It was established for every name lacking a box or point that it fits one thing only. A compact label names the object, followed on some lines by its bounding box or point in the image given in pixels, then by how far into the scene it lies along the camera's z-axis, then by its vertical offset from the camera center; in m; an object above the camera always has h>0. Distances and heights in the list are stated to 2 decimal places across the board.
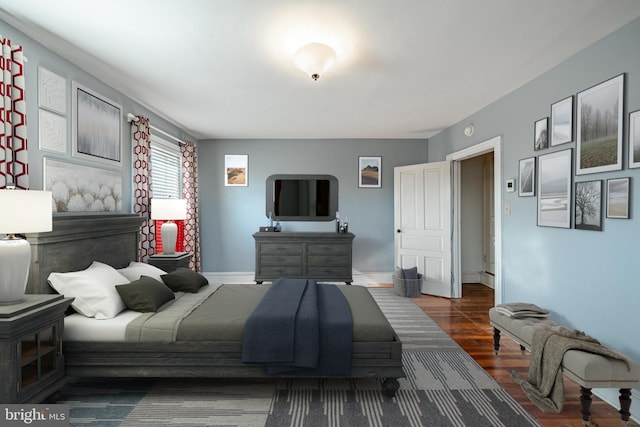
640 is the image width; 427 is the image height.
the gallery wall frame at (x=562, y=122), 2.54 +0.75
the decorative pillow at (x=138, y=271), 2.82 -0.58
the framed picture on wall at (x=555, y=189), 2.57 +0.19
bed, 2.09 -1.00
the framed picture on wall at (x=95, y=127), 2.75 +0.79
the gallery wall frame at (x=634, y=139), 2.00 +0.46
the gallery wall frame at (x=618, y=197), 2.07 +0.09
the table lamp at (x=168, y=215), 3.60 -0.07
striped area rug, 1.93 -1.31
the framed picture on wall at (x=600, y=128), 2.14 +0.61
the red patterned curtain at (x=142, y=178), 3.54 +0.37
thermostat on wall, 3.31 +0.27
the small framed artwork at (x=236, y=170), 5.45 +0.69
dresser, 4.81 -0.75
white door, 4.64 -0.18
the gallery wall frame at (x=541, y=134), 2.80 +0.71
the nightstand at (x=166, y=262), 3.57 -0.60
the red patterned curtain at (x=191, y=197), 4.80 +0.19
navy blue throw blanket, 2.06 -0.89
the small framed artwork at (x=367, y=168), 5.49 +0.74
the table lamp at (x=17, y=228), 1.73 -0.11
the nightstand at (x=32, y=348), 1.64 -0.80
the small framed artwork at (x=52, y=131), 2.40 +0.62
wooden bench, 1.83 -0.98
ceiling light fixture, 2.28 +1.13
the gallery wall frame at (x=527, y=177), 2.99 +0.33
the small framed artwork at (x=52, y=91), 2.40 +0.95
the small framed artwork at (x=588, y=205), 2.28 +0.04
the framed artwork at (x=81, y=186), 2.50 +0.21
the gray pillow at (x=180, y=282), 2.95 -0.69
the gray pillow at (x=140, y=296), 2.31 -0.65
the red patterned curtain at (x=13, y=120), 2.03 +0.61
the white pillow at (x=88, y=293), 2.20 -0.60
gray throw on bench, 1.98 -1.01
